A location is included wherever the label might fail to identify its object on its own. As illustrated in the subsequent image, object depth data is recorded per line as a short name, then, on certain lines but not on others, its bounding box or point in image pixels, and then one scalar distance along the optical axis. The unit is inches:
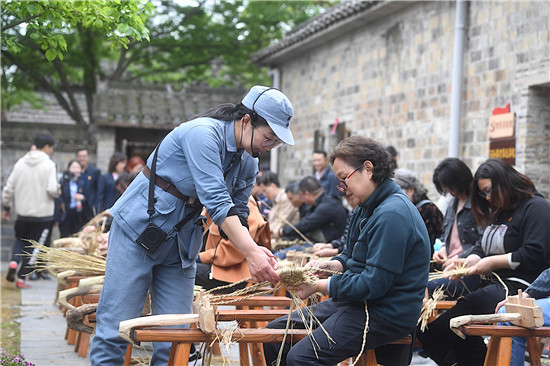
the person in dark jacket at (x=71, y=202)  445.7
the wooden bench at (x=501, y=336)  143.3
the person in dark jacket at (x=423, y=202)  228.1
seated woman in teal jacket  132.7
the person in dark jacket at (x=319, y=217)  308.2
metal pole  384.5
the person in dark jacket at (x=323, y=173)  383.9
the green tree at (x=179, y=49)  730.8
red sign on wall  343.6
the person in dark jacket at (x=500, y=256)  180.5
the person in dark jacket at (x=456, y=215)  220.1
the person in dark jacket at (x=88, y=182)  441.6
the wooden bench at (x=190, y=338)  130.7
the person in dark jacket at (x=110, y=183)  415.0
